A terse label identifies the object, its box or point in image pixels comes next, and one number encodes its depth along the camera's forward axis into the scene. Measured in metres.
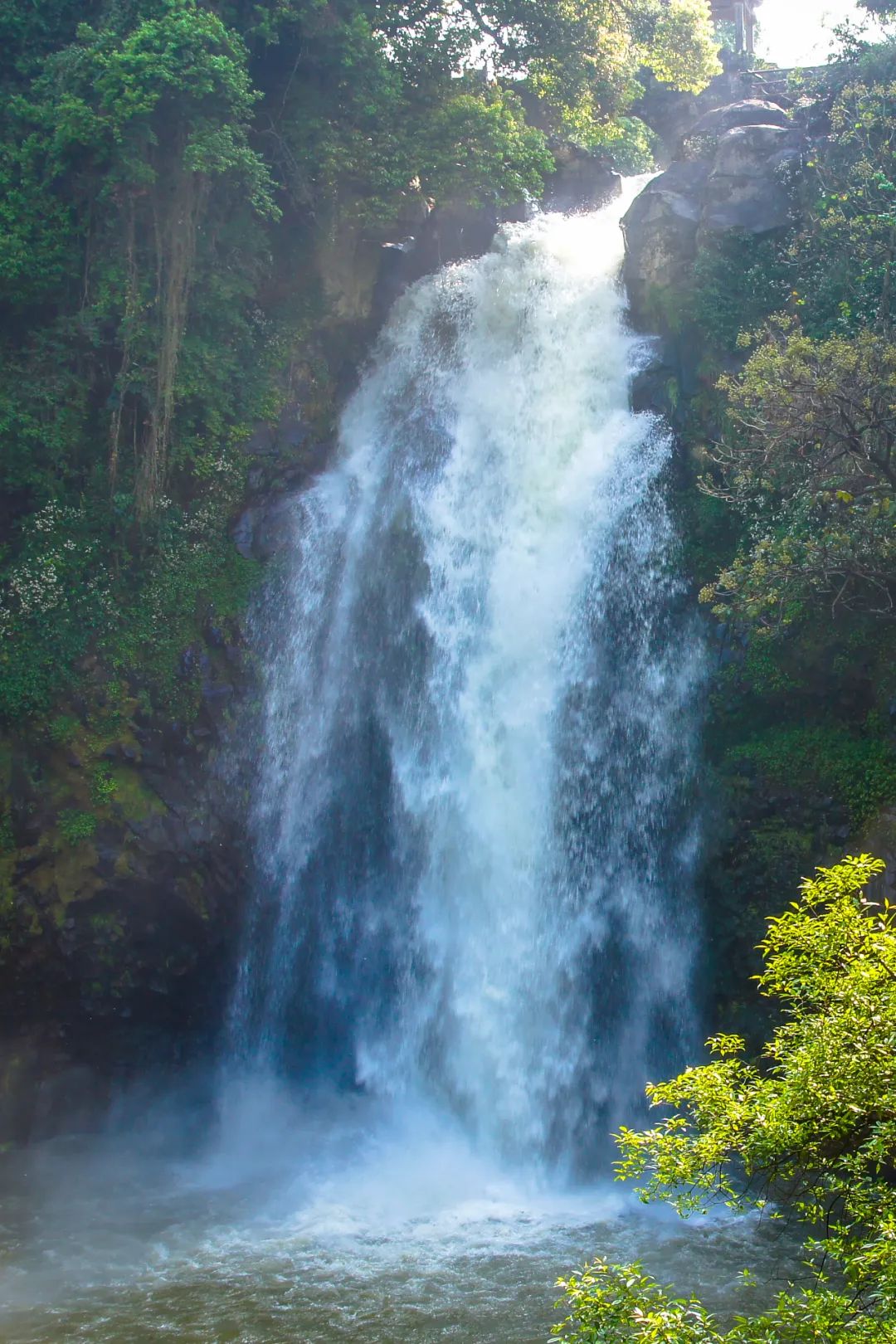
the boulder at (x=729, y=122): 20.20
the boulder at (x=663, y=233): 19.41
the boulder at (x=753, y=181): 19.00
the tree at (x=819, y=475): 13.86
